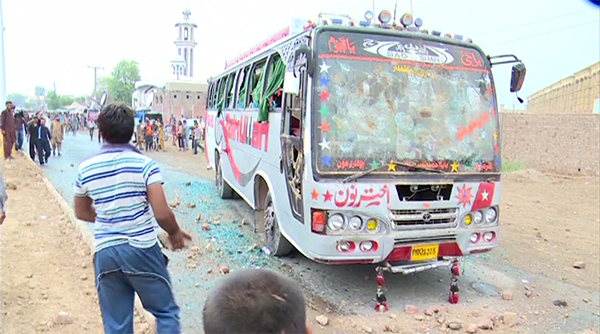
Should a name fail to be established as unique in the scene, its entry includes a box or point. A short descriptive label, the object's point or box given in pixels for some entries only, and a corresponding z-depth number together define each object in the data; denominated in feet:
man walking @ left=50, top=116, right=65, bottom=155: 62.03
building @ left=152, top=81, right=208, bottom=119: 147.19
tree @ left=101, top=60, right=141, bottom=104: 269.23
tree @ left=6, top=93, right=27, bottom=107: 528.01
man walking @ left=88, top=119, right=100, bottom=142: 100.07
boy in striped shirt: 9.11
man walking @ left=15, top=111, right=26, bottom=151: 55.06
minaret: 262.67
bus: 15.33
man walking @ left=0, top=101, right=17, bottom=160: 44.42
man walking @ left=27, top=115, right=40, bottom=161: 50.14
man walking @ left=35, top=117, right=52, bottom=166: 50.65
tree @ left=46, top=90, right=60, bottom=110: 351.34
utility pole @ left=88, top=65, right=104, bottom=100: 184.67
